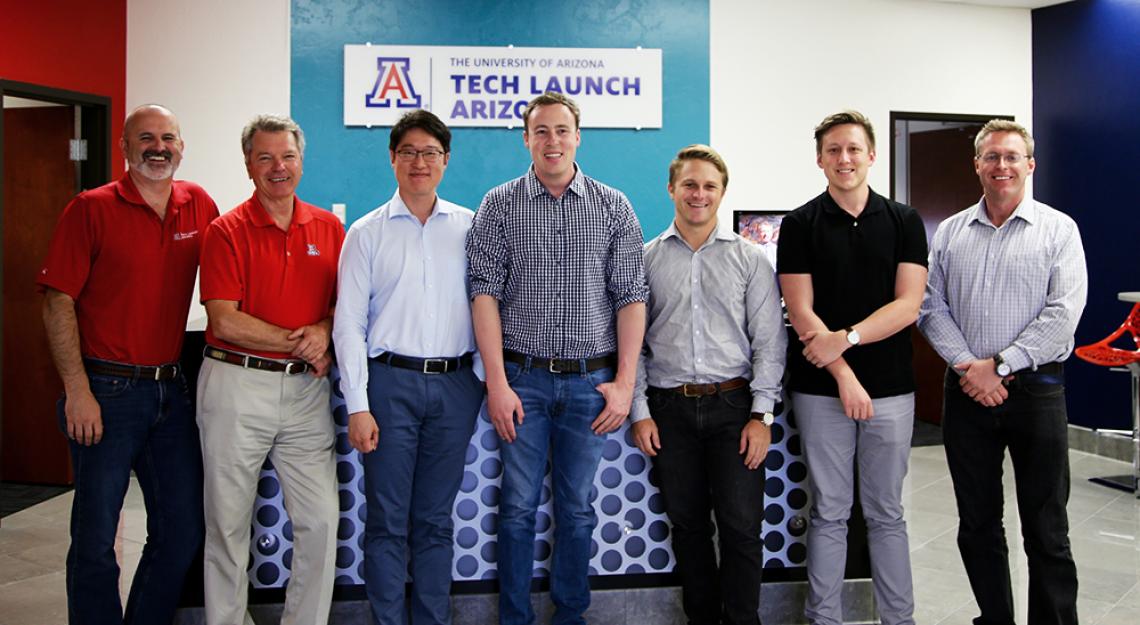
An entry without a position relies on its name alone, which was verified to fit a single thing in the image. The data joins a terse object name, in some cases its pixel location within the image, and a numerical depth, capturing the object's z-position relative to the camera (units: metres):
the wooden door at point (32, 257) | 5.23
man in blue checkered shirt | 2.63
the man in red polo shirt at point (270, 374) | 2.54
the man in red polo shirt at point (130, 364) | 2.56
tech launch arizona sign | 5.70
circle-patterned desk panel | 2.85
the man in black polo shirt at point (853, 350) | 2.68
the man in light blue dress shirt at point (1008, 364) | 2.70
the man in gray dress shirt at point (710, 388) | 2.70
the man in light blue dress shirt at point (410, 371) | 2.59
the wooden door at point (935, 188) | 6.95
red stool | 4.95
